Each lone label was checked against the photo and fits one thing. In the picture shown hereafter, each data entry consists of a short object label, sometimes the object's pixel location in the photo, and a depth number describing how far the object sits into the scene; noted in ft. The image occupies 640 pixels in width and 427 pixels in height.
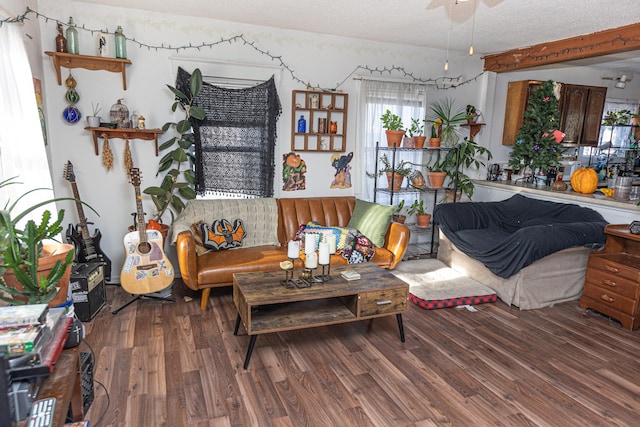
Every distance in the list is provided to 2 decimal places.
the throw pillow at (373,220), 12.91
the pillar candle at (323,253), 9.32
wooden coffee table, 8.43
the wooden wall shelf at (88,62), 11.57
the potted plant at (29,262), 5.72
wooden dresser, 10.33
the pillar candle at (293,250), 9.18
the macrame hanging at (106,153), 12.48
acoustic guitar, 10.92
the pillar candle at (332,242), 11.33
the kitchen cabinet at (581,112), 18.39
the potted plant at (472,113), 16.45
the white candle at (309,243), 9.15
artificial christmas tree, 16.88
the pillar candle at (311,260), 9.10
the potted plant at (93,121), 11.83
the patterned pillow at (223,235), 11.98
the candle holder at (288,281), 8.97
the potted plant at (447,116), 16.28
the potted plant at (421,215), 16.05
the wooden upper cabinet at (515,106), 17.30
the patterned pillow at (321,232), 12.25
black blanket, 11.16
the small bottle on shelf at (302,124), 14.44
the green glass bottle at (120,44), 11.91
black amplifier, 10.10
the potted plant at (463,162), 15.83
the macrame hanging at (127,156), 12.76
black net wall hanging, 13.30
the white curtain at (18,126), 8.34
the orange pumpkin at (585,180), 13.60
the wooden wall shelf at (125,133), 12.25
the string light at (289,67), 11.92
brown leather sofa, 10.95
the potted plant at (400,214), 15.23
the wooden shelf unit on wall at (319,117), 14.46
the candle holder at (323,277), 9.39
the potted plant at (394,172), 15.40
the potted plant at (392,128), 14.96
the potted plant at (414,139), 15.37
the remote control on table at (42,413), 4.05
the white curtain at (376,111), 15.28
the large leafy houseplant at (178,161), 12.53
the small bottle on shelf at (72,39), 11.51
